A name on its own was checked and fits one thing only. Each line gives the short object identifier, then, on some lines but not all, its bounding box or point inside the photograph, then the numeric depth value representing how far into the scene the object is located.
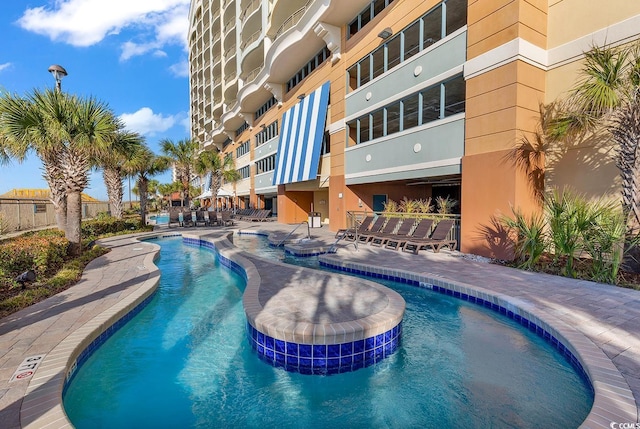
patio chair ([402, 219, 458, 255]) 9.95
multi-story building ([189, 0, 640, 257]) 8.59
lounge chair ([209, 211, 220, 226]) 23.06
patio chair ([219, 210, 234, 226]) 23.17
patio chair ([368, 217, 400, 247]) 11.74
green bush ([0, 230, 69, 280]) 6.68
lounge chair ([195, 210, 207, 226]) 23.08
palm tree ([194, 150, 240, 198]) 30.77
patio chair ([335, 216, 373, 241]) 12.98
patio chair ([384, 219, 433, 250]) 10.58
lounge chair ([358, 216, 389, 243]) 12.21
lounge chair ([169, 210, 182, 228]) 22.31
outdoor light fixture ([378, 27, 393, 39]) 12.59
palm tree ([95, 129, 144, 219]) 13.24
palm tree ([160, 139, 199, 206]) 30.73
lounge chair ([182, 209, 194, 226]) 22.38
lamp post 10.05
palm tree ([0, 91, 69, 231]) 9.23
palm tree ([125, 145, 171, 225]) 20.08
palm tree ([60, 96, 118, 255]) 10.15
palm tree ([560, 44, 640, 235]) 6.48
